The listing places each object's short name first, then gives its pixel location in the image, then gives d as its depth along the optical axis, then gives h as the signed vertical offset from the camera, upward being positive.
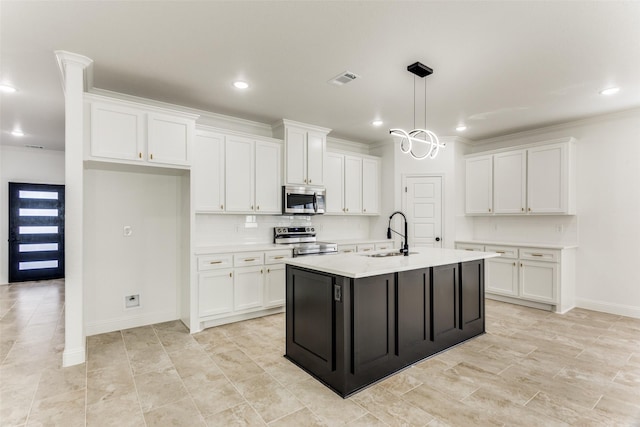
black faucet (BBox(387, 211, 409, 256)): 3.48 -0.40
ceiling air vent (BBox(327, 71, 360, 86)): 3.27 +1.38
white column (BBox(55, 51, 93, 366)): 2.90 +0.01
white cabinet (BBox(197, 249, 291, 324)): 3.84 -0.90
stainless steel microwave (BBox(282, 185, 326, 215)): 4.77 +0.19
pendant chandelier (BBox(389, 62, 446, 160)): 3.03 +1.35
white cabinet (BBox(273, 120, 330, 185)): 4.79 +0.93
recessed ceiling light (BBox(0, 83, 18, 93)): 3.56 +1.38
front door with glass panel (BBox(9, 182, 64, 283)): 6.51 -0.39
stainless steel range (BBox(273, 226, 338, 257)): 4.57 -0.44
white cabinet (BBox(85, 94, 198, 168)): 3.17 +0.83
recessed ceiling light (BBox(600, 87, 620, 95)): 3.58 +1.36
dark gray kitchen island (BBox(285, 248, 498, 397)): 2.46 -0.86
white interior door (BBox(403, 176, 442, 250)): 5.75 +0.06
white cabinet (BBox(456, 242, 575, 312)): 4.51 -0.93
